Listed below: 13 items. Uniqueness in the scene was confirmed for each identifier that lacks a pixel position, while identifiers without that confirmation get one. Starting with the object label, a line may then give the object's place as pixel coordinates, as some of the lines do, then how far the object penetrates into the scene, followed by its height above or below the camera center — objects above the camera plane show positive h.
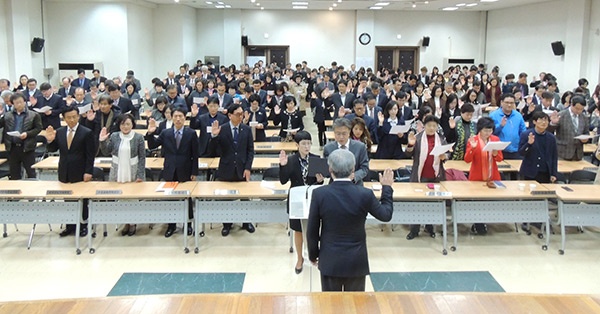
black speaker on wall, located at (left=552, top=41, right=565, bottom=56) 16.72 +1.28
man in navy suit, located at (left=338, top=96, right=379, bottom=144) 7.54 -0.45
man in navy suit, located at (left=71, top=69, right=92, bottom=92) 13.84 +0.03
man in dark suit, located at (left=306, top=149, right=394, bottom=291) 3.45 -0.90
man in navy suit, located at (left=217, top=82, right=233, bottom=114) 10.13 -0.25
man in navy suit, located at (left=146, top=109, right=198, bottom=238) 6.32 -0.80
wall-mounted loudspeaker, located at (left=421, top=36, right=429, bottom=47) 22.34 +1.95
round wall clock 22.42 +2.02
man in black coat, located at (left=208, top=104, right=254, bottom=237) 6.41 -0.76
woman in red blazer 6.25 -0.83
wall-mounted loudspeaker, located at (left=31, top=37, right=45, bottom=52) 15.02 +1.12
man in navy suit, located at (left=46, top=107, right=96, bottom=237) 6.12 -0.77
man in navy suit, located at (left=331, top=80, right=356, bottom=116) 10.45 -0.25
